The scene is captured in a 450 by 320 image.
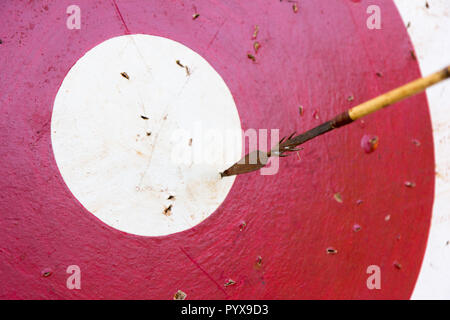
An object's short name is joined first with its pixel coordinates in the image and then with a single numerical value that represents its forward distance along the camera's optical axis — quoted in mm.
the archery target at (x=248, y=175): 1449
